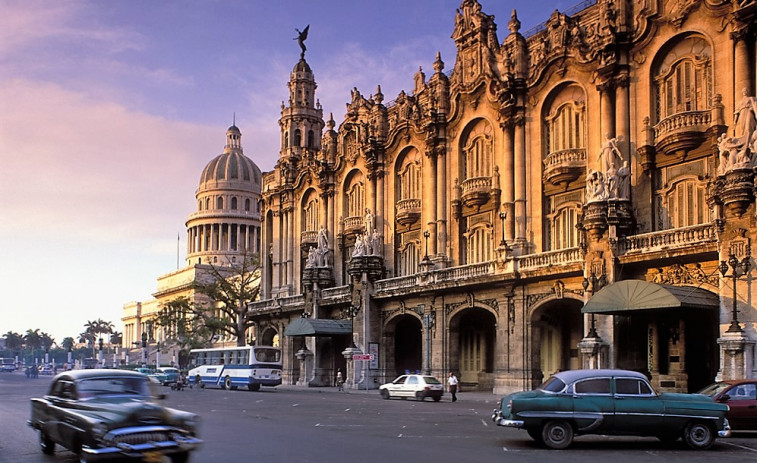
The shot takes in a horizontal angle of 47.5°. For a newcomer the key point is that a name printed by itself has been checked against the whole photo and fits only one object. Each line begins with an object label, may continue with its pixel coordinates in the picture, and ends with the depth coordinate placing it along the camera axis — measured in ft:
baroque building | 109.70
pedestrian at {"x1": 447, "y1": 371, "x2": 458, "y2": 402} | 128.05
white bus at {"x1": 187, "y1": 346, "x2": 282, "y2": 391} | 183.32
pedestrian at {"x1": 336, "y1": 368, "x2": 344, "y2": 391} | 174.05
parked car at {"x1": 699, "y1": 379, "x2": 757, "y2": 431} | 70.74
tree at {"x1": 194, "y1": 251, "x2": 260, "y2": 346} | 244.22
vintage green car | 60.39
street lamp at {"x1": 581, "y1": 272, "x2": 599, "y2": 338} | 118.01
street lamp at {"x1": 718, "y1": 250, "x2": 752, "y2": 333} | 97.45
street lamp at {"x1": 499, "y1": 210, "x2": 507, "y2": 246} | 147.35
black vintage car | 46.91
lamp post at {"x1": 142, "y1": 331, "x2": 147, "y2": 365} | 318.65
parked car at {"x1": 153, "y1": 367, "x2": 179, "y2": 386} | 212.84
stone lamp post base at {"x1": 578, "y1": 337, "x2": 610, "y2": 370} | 116.37
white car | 130.00
